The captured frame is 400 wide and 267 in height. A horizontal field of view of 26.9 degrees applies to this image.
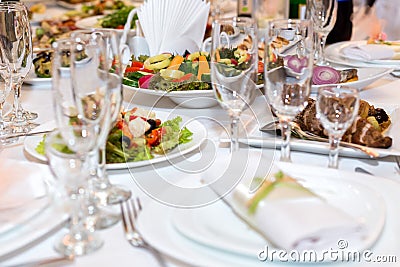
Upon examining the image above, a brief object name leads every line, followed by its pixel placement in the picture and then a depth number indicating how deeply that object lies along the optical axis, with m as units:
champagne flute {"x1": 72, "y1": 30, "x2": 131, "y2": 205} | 0.94
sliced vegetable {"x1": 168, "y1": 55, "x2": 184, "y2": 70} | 1.31
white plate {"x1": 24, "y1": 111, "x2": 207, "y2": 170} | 1.04
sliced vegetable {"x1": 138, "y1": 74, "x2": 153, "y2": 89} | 1.28
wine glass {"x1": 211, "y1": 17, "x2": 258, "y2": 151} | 1.03
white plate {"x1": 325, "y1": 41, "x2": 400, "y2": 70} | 1.53
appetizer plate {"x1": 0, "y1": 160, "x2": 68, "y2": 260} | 0.87
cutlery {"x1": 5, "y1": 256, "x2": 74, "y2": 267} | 0.85
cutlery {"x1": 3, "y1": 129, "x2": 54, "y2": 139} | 1.16
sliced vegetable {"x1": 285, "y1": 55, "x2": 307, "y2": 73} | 1.02
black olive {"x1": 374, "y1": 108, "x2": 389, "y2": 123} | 1.16
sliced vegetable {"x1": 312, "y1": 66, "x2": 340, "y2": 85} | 1.34
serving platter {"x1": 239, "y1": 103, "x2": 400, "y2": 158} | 1.06
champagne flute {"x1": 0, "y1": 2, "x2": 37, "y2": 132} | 1.19
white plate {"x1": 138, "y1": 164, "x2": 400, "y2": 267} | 0.83
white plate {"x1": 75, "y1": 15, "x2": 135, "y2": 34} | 2.06
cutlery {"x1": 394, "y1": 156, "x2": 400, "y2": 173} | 1.05
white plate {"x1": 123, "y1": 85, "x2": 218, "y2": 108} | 1.25
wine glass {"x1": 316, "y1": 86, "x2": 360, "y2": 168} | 0.99
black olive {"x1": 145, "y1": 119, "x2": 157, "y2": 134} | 1.12
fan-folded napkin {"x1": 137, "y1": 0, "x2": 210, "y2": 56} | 1.49
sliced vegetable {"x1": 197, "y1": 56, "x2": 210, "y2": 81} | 1.28
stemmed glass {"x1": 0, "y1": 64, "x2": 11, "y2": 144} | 1.19
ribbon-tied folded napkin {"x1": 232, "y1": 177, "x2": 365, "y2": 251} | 0.81
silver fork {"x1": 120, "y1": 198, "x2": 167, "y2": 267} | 0.88
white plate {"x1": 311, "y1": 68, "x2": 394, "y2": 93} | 1.35
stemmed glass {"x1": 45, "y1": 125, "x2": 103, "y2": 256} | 0.88
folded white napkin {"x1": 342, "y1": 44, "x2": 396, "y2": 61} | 1.54
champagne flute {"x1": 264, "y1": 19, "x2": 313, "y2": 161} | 1.02
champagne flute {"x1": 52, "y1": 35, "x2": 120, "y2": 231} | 0.92
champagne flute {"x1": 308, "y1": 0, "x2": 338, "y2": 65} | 1.50
